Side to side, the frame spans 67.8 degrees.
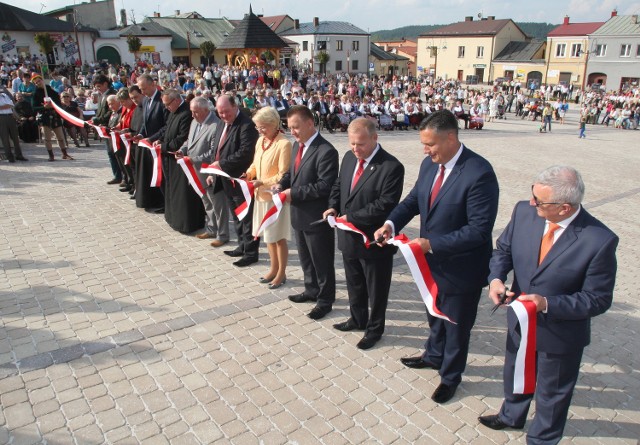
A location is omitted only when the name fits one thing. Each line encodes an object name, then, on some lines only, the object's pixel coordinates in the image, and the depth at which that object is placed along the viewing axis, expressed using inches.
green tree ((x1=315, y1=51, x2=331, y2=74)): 2554.1
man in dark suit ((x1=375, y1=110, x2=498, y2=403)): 133.8
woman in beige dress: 210.1
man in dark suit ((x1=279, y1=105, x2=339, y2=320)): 187.9
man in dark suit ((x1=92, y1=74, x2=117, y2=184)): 398.5
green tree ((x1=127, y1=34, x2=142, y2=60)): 1873.8
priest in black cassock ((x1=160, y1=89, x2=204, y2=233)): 289.7
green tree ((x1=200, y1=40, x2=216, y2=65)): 2057.1
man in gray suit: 265.9
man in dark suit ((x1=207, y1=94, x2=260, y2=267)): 242.4
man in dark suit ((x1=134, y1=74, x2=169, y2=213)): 314.7
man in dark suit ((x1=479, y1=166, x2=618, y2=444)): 106.8
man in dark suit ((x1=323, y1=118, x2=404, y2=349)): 162.1
